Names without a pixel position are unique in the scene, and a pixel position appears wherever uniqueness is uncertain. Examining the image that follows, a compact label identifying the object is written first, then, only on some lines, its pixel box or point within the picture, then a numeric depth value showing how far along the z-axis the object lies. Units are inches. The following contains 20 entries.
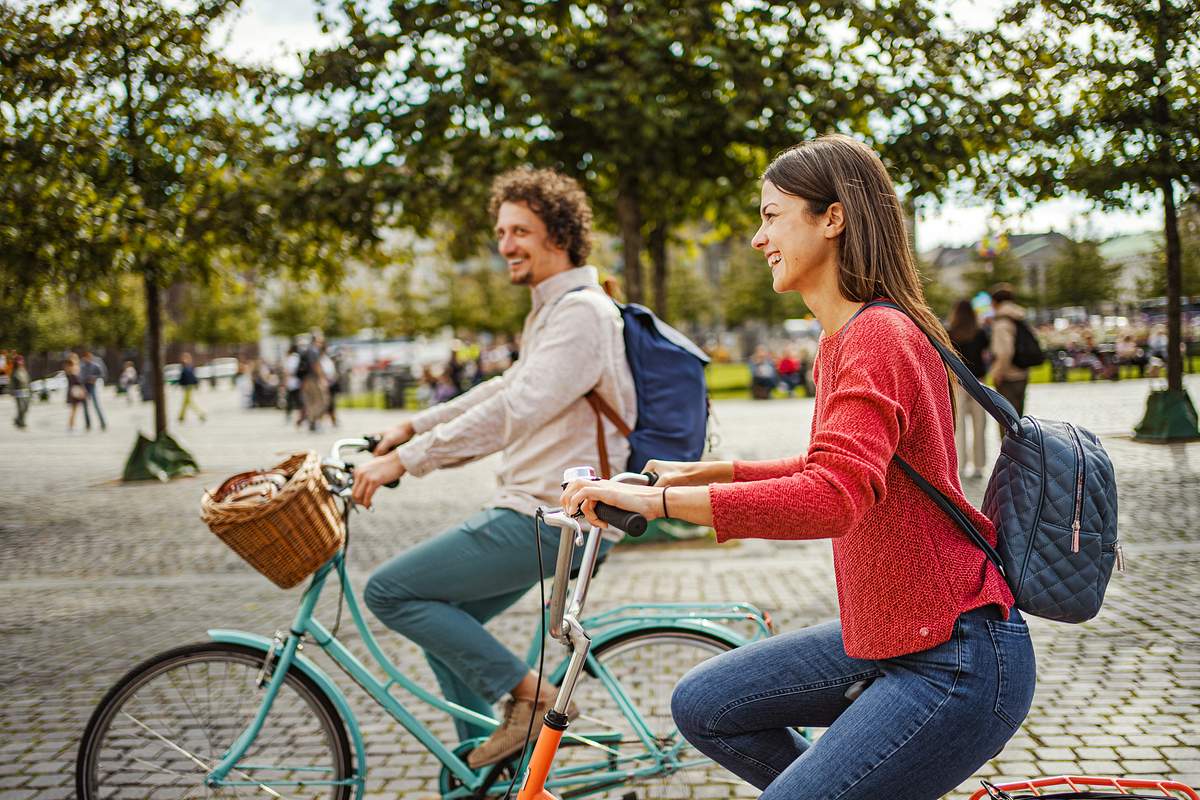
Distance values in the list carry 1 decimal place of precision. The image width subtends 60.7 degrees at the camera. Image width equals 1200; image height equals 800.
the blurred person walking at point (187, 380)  1016.9
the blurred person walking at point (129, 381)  1360.7
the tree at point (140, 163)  362.6
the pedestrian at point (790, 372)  1016.5
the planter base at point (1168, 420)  484.1
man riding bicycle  112.9
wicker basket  102.8
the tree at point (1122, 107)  398.0
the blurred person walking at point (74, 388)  907.4
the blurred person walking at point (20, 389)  983.6
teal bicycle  111.5
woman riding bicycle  66.2
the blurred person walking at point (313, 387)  815.1
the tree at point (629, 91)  310.8
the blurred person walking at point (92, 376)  919.7
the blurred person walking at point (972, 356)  406.6
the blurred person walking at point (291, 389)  948.6
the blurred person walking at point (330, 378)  846.5
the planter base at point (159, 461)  522.3
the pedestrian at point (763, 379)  983.0
